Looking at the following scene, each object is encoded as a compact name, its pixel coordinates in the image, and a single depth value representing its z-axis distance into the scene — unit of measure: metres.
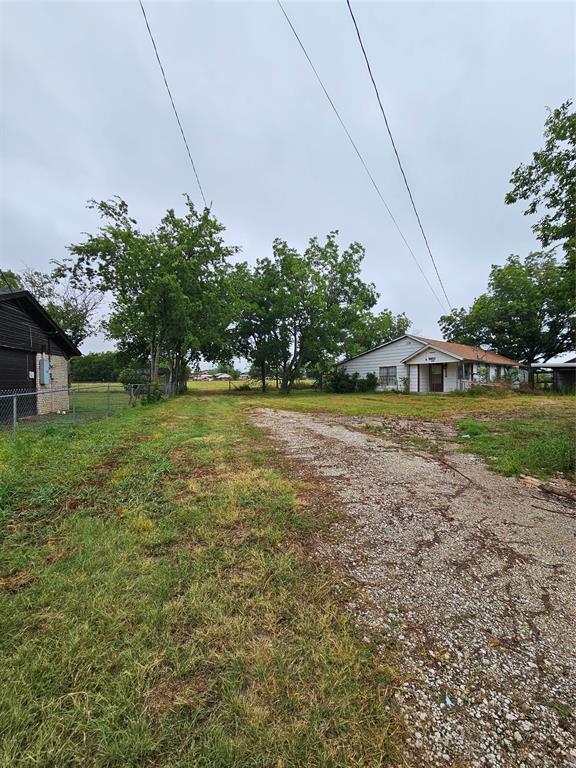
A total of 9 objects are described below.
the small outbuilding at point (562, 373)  25.83
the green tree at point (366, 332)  24.75
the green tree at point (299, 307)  22.98
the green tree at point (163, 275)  15.50
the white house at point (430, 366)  21.66
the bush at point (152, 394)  14.69
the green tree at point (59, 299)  22.48
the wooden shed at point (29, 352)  10.36
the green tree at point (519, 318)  28.08
